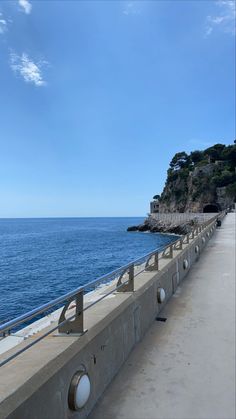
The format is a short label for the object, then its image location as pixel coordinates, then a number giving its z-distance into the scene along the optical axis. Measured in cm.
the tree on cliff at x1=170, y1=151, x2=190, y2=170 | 13838
